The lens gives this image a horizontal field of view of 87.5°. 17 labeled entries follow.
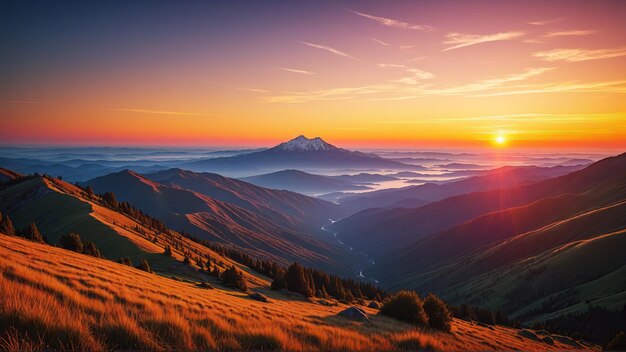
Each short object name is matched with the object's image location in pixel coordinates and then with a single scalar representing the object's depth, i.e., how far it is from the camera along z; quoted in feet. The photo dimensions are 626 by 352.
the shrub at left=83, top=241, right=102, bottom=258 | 180.65
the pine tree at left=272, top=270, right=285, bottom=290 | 247.09
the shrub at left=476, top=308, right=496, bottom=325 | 313.98
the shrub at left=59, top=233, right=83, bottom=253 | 174.63
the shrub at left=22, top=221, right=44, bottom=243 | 202.25
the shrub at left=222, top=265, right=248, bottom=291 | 194.96
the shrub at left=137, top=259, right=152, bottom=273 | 175.94
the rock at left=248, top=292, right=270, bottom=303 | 145.89
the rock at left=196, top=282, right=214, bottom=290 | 156.02
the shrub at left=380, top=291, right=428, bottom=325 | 97.45
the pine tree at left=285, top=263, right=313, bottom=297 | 228.12
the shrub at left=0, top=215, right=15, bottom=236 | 200.34
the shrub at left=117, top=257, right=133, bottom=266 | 175.42
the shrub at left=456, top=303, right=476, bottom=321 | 295.52
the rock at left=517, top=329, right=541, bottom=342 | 201.02
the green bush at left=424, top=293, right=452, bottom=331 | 102.68
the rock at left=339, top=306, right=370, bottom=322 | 89.22
